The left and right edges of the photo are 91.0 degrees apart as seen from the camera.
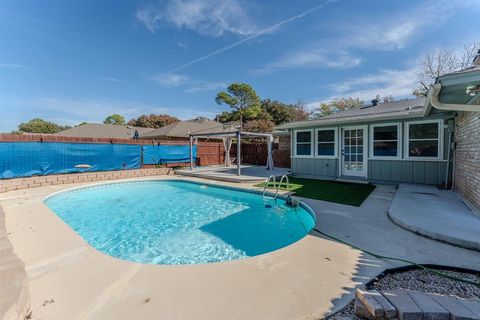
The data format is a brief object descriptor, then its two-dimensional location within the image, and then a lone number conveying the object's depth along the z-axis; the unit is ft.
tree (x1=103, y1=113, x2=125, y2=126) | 160.97
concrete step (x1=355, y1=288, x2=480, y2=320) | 5.96
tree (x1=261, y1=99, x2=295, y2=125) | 104.66
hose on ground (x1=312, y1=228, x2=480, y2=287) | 8.46
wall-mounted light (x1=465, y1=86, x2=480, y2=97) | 13.62
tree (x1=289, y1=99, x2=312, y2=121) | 102.44
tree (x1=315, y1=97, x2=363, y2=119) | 94.12
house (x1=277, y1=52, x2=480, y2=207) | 15.74
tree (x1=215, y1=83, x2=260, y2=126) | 101.55
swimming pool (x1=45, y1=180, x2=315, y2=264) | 14.61
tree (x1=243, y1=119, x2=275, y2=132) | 85.54
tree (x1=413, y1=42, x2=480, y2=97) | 58.23
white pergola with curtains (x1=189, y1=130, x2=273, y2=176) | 37.10
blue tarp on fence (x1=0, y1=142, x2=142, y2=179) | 31.07
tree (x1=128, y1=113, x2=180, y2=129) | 133.69
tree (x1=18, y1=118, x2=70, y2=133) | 126.38
